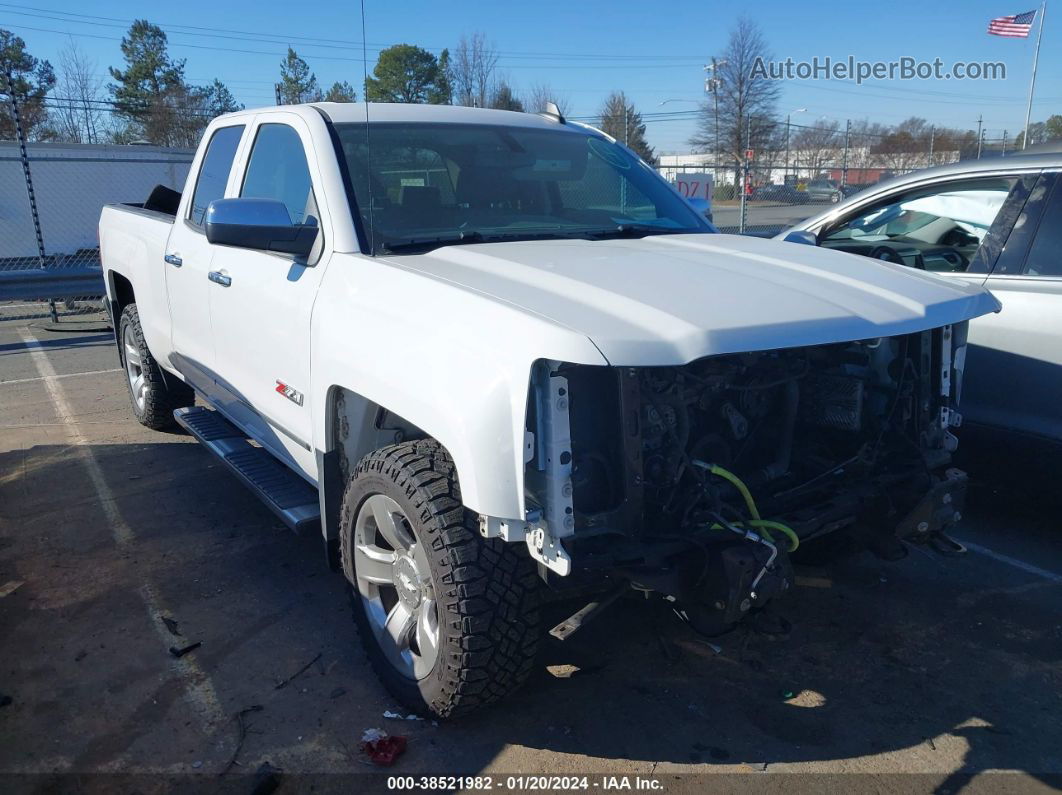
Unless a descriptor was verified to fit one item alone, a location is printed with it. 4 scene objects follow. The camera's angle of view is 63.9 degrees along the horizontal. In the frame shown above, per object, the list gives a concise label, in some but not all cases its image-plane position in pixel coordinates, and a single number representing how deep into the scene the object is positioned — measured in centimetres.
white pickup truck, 239
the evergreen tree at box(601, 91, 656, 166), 2509
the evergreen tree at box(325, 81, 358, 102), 2825
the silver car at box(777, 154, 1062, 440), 394
